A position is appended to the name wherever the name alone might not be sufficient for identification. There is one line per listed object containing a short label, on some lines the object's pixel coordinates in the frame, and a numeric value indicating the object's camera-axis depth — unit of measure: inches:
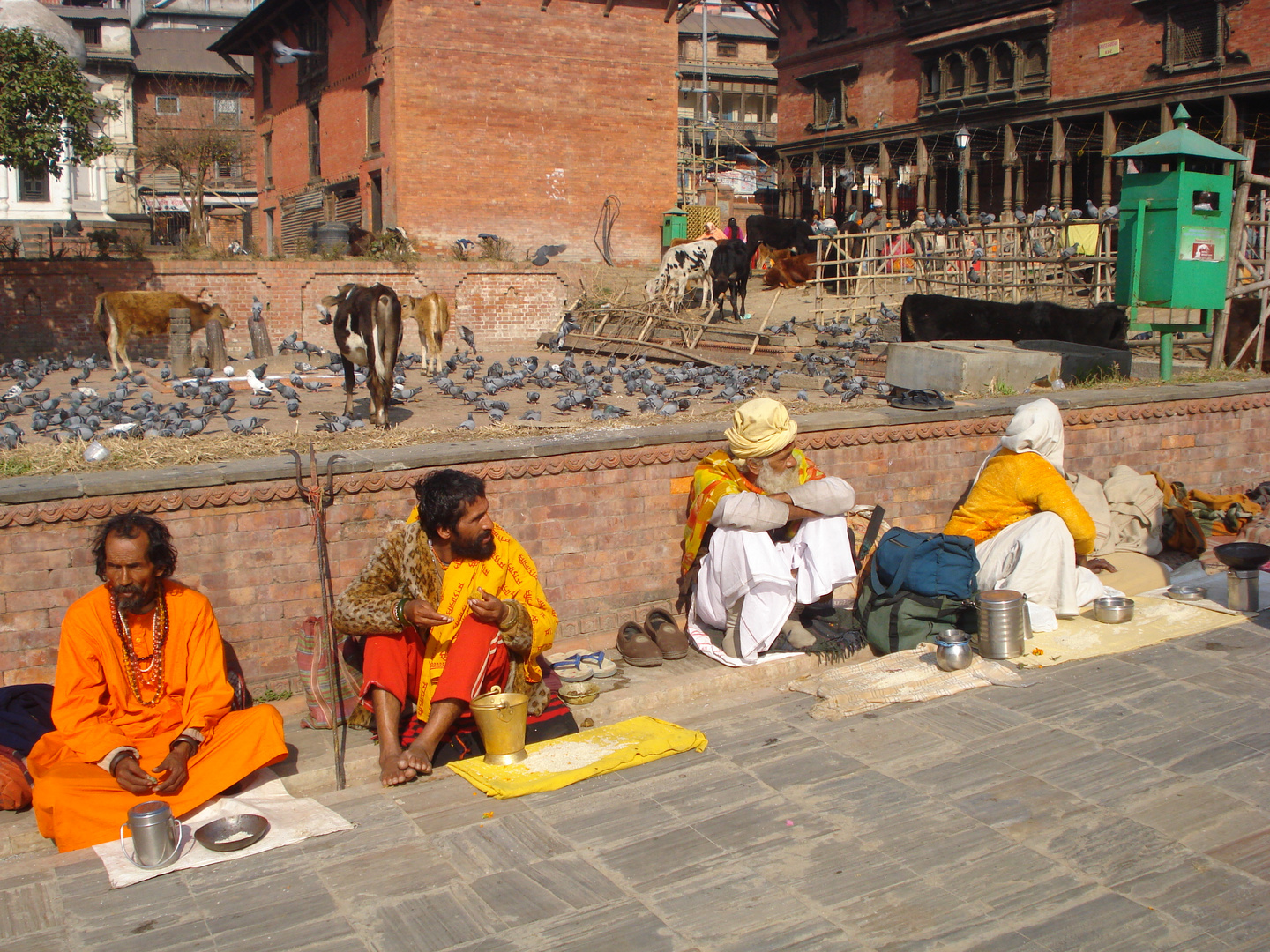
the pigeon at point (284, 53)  1068.5
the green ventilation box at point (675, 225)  981.2
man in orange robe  150.3
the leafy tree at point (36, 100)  608.4
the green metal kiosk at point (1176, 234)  379.2
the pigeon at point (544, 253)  890.8
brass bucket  169.8
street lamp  933.8
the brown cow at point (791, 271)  800.9
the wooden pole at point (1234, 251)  404.5
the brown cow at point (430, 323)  596.6
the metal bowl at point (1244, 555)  238.8
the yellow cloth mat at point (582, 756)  167.0
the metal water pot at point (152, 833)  141.8
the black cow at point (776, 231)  1033.5
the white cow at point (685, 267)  730.2
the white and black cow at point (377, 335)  349.4
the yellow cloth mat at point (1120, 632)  219.5
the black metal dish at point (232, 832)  147.3
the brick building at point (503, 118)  907.4
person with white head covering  232.2
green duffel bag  224.2
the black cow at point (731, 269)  691.4
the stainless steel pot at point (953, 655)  207.8
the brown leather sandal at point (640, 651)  216.5
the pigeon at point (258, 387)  450.0
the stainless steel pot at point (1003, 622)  213.2
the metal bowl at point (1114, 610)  234.7
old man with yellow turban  213.5
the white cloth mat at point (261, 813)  144.8
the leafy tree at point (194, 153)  1283.2
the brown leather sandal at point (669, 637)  218.5
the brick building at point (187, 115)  1628.9
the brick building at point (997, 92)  932.6
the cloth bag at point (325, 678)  185.0
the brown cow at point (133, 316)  615.2
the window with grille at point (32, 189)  1511.7
